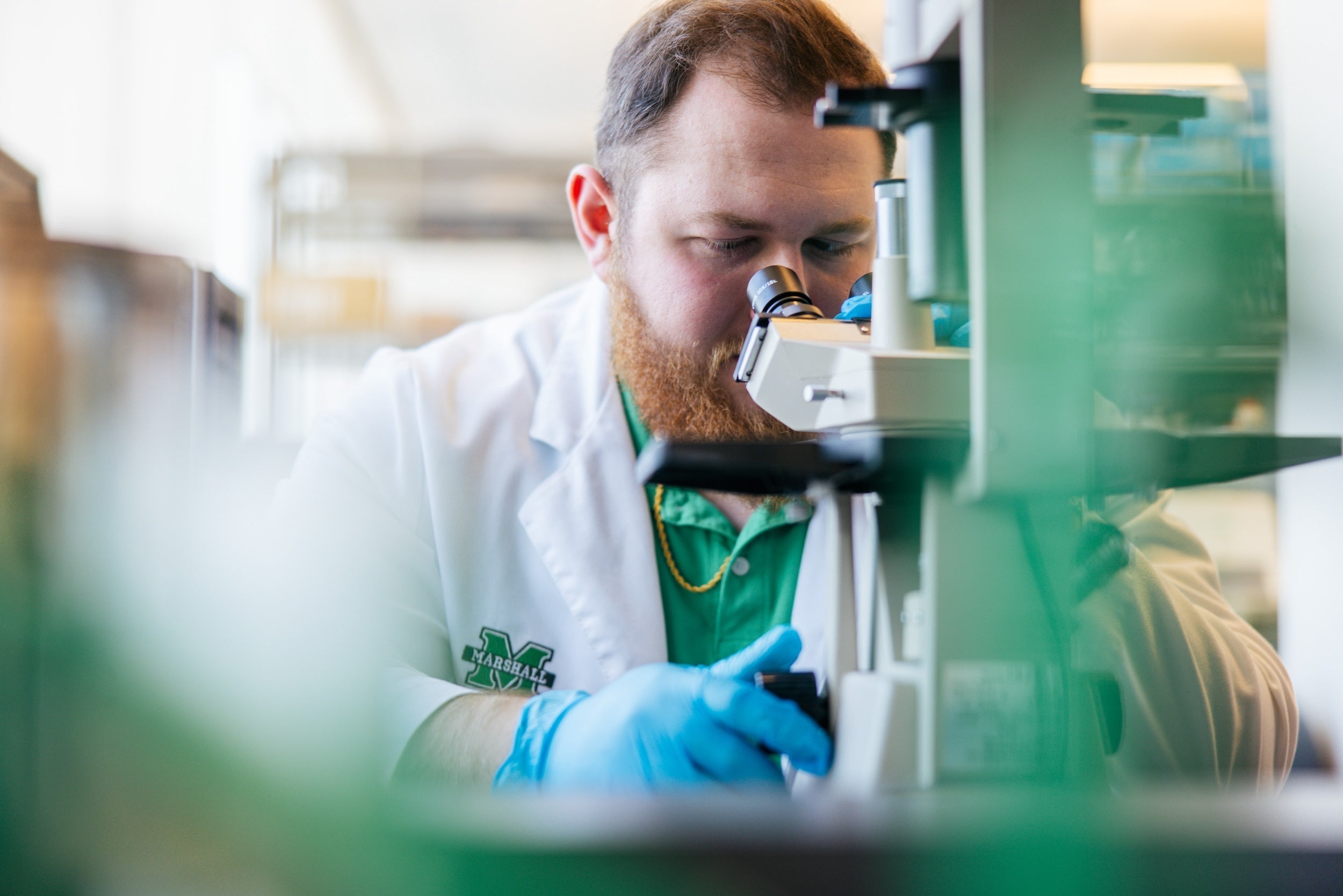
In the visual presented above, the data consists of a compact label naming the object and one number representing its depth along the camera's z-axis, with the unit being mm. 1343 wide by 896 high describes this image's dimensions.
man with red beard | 1366
